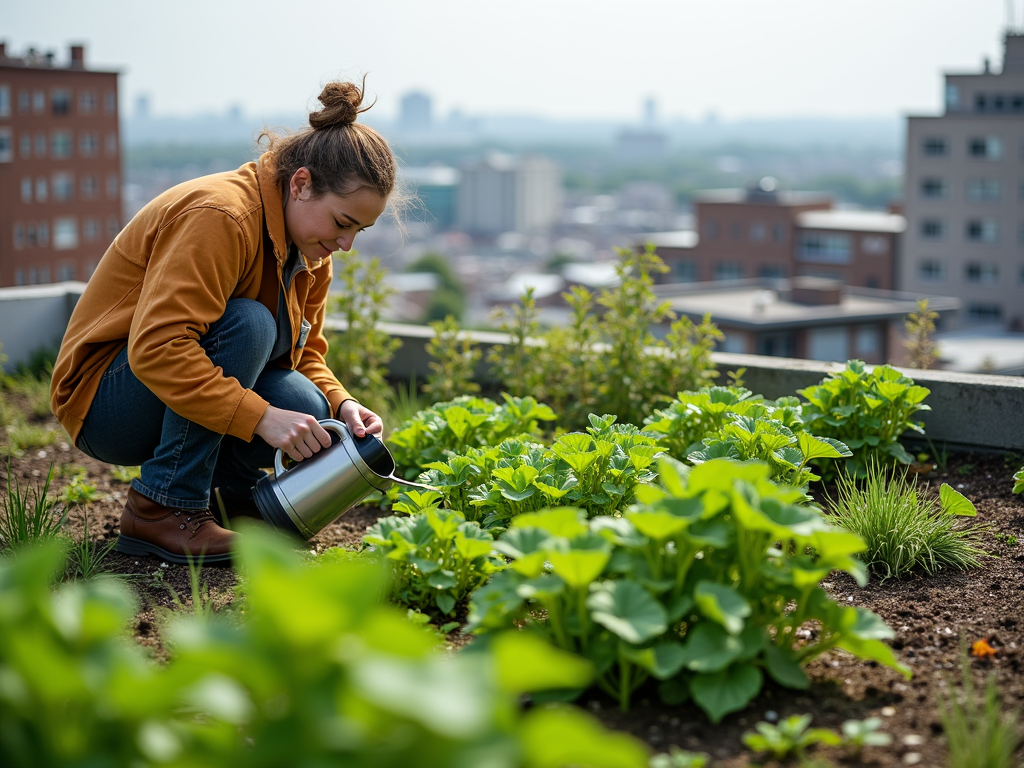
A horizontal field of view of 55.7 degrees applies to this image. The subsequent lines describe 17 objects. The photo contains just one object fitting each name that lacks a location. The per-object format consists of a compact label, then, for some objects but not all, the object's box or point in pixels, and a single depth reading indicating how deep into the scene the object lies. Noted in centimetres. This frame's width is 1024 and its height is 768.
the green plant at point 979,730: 147
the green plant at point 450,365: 418
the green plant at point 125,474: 359
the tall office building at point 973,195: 4697
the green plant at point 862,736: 157
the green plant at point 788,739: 156
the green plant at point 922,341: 421
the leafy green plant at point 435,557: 201
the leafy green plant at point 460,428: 311
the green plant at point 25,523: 253
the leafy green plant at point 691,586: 160
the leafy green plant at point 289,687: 93
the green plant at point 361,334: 435
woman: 250
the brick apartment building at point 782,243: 5403
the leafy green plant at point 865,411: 308
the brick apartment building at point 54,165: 4500
